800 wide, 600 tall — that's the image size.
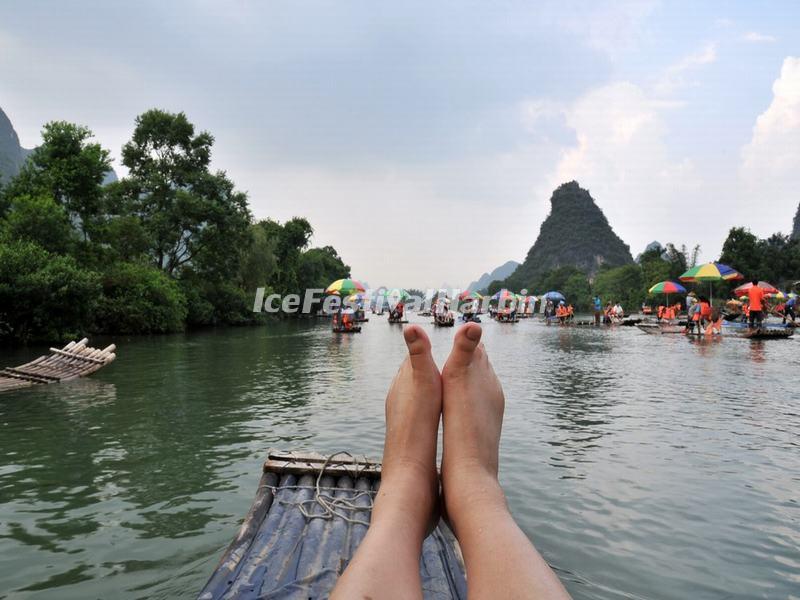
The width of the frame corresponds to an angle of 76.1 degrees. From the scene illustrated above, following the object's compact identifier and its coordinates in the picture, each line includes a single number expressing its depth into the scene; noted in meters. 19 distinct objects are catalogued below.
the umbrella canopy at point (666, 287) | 30.47
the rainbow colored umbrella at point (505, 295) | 48.85
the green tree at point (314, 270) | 57.44
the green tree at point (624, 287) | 66.44
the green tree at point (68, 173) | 20.97
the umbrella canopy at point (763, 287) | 25.53
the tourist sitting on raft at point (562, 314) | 37.66
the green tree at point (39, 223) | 17.39
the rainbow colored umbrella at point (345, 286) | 30.17
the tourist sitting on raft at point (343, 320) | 26.69
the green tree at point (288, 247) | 50.69
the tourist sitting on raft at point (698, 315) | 22.44
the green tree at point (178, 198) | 28.88
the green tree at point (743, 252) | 47.88
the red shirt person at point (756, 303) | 19.72
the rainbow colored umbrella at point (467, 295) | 49.49
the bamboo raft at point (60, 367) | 8.81
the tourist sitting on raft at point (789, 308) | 27.04
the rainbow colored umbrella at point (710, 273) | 24.81
